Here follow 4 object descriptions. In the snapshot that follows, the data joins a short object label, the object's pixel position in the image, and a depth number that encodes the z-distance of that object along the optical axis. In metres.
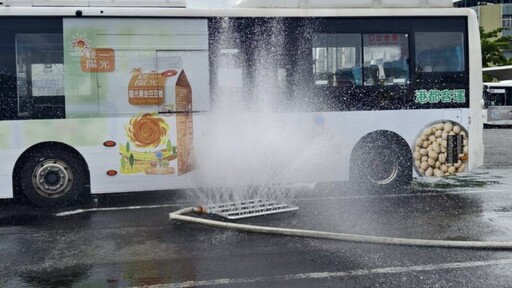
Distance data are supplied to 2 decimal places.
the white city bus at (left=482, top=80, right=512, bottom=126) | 32.31
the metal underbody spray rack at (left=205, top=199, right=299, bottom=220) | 8.50
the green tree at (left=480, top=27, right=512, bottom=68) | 49.41
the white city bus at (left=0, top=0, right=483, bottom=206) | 9.21
